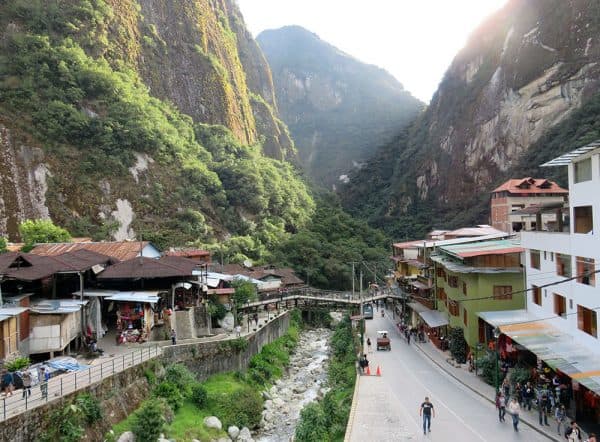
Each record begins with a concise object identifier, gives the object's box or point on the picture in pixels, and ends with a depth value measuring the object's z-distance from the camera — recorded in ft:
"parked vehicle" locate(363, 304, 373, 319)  174.40
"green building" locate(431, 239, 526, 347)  94.58
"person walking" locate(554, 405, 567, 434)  57.82
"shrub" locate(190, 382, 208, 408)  76.74
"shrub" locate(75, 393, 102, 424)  54.60
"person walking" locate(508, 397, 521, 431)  58.13
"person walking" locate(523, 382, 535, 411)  66.80
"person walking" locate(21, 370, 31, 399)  52.95
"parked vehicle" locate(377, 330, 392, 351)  118.73
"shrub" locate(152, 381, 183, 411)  72.00
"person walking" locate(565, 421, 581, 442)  49.66
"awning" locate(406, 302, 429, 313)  142.83
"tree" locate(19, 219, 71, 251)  142.31
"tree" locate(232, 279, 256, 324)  131.17
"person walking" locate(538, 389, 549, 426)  60.41
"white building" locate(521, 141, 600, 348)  64.69
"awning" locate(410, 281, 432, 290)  141.08
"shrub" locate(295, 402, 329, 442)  63.21
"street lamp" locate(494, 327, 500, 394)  68.27
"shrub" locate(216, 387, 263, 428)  77.46
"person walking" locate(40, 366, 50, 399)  51.57
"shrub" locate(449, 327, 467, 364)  99.66
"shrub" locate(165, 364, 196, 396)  76.59
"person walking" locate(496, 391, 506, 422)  61.77
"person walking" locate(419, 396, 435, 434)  57.52
